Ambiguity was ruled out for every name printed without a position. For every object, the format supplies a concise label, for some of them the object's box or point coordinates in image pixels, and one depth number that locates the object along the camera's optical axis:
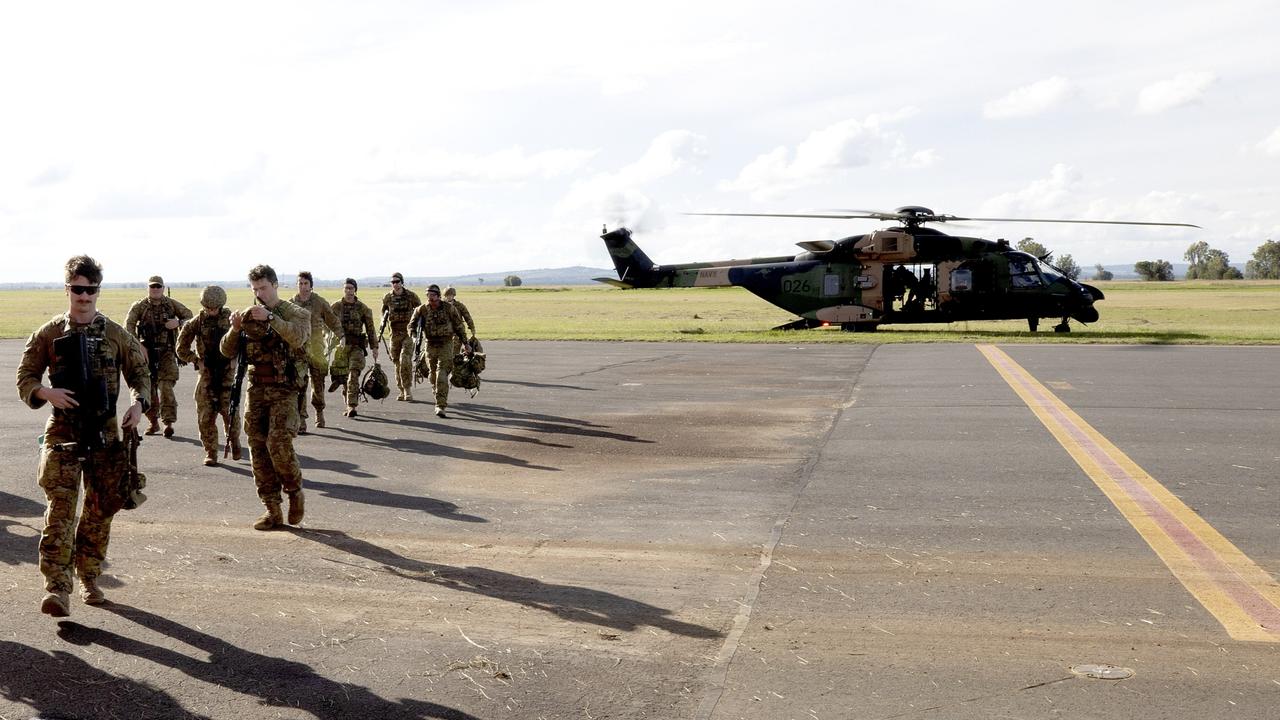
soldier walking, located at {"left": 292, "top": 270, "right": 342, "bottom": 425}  11.34
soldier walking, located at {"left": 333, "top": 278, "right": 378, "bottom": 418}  14.58
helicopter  29.22
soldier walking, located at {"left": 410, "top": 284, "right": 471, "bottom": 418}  14.66
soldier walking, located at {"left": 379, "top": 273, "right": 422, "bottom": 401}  16.30
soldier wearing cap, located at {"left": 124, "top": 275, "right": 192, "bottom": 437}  12.54
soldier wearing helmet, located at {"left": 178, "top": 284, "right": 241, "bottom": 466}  10.77
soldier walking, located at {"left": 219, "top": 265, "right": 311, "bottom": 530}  8.02
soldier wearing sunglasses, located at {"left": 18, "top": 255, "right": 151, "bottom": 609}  6.00
